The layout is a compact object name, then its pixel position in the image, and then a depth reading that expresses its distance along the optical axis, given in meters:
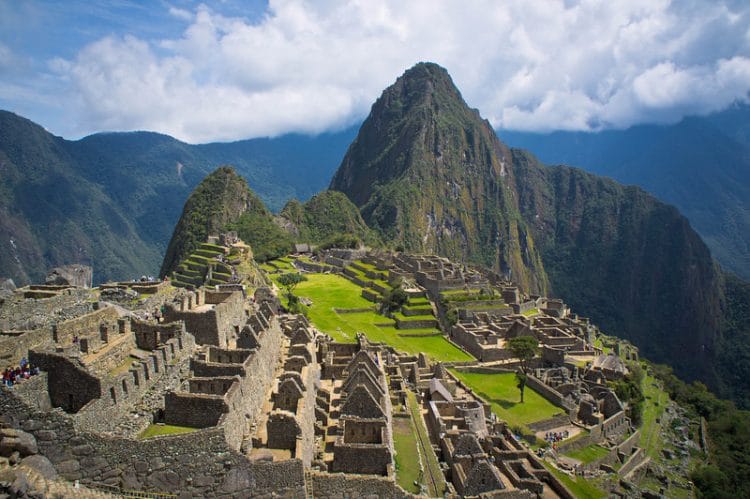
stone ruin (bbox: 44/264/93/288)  33.75
